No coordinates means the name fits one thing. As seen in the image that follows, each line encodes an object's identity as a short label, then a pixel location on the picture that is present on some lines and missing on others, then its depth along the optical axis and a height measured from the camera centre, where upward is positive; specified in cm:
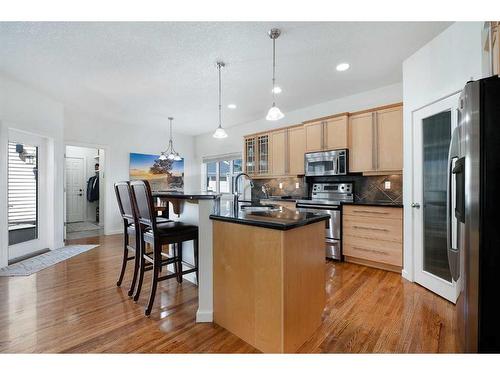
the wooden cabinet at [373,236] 298 -70
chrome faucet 218 -8
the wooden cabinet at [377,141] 321 +66
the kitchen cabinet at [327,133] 370 +89
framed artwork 588 +43
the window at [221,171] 618 +43
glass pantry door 234 -9
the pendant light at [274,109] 223 +78
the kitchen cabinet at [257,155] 494 +70
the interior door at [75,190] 675 -7
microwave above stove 369 +38
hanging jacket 669 -5
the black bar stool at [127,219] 235 -34
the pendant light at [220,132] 286 +72
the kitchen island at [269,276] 144 -63
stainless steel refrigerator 110 -14
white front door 350 -9
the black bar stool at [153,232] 203 -43
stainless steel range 349 -30
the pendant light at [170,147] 643 +112
